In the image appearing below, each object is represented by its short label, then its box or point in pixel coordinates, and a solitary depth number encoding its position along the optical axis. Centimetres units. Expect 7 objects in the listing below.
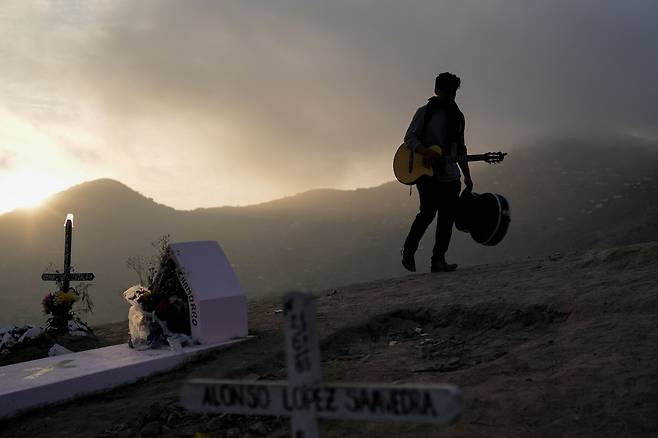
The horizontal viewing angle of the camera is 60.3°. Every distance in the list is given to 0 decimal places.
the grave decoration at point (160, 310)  699
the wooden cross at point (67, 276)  907
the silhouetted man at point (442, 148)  812
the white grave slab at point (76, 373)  530
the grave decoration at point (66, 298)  880
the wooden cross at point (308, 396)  184
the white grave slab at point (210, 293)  671
